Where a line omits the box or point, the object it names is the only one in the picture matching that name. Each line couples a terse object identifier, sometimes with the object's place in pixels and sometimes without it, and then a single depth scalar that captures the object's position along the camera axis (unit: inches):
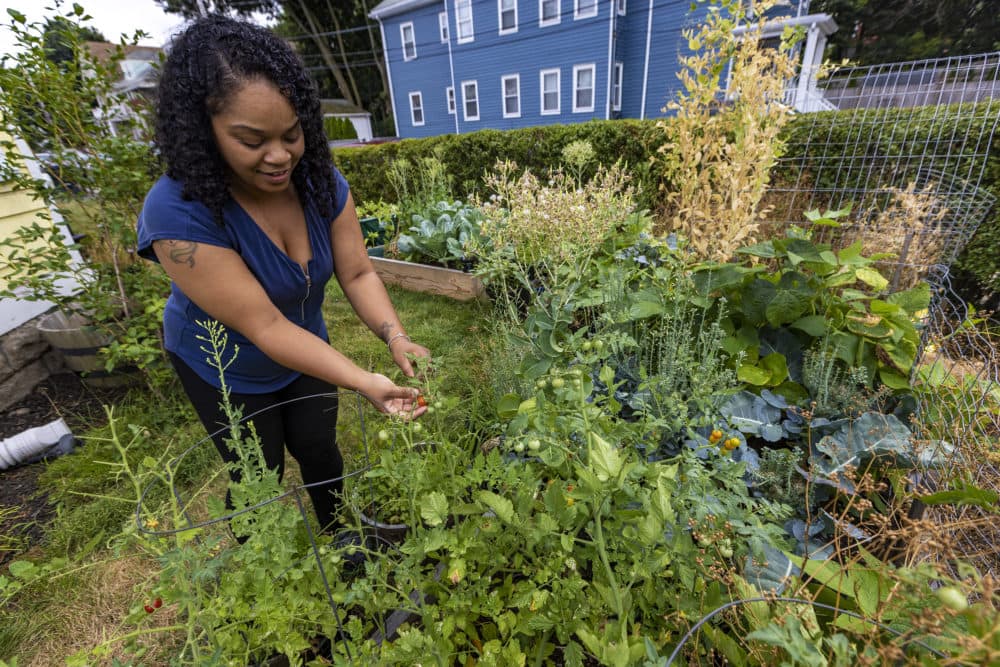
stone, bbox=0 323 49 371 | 118.3
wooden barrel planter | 114.9
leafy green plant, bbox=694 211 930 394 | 73.4
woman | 44.8
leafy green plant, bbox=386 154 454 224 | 220.2
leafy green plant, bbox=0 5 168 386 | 88.8
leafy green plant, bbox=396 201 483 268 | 168.4
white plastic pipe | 97.6
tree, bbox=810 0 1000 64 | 780.6
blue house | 470.6
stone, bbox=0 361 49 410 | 117.0
